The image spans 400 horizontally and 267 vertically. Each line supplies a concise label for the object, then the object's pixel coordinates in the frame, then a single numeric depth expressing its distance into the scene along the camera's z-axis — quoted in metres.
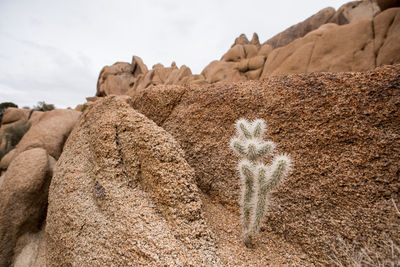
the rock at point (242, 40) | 22.19
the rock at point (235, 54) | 18.73
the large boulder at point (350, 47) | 7.04
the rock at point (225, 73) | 17.02
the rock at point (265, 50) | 18.14
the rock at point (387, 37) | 6.51
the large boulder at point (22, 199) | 3.81
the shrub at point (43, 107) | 22.31
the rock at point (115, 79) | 25.12
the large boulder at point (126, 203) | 1.95
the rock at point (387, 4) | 8.07
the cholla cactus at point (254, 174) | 2.00
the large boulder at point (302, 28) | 16.55
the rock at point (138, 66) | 25.62
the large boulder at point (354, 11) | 12.70
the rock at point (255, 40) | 21.79
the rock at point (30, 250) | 3.68
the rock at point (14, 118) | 14.15
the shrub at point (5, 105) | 24.12
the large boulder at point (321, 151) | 2.02
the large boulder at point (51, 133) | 5.17
